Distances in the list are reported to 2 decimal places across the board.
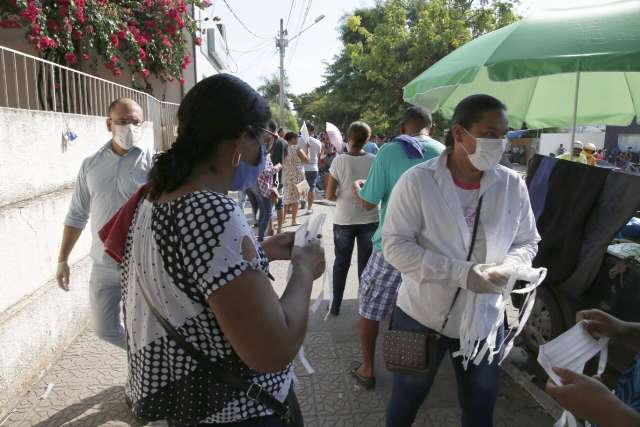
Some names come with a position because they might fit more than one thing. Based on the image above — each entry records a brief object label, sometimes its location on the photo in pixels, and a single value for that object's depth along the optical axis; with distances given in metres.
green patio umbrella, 2.66
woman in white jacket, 2.10
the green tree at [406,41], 15.95
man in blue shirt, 2.86
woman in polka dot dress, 1.10
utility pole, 25.47
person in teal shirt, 3.15
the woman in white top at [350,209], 4.22
